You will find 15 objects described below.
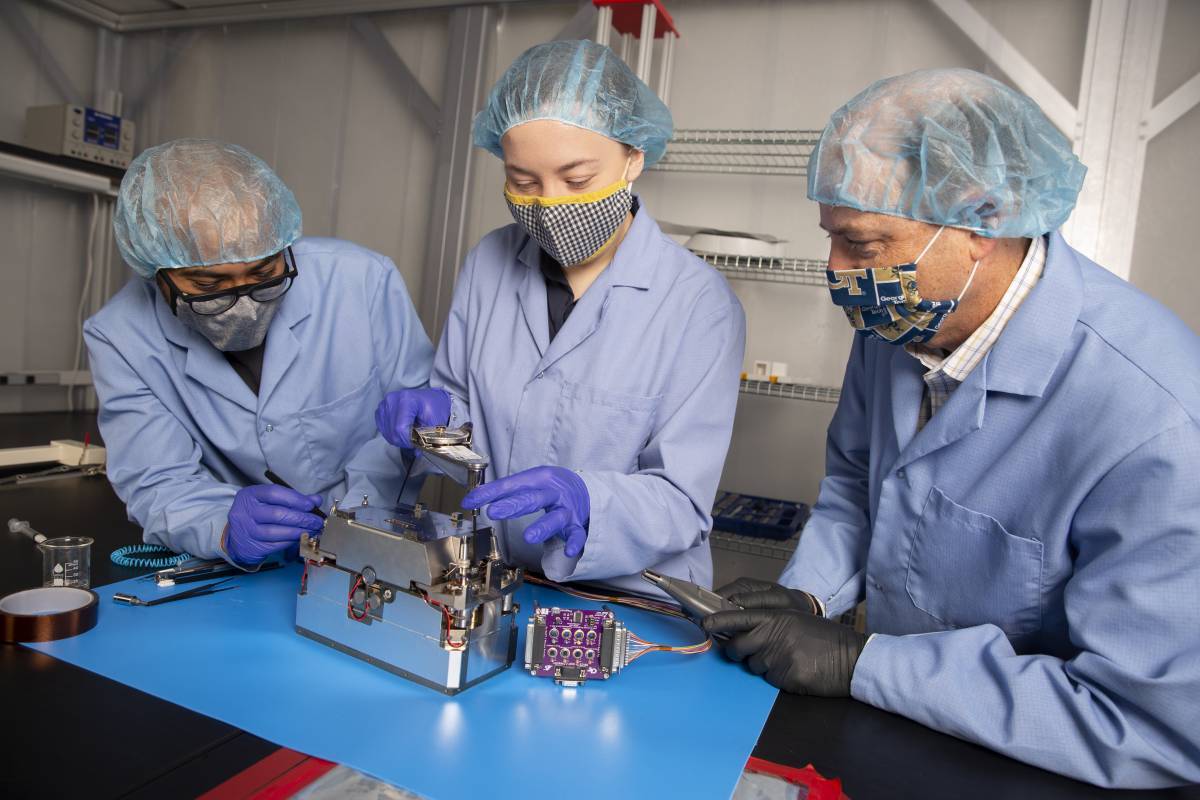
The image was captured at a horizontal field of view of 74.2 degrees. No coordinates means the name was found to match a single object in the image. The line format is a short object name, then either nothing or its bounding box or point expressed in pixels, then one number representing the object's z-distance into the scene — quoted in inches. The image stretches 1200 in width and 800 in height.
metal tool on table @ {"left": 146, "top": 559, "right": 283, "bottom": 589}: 52.6
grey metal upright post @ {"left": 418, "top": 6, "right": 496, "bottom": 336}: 140.3
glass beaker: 50.6
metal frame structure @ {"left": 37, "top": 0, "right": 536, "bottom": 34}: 145.9
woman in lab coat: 55.7
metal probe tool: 46.2
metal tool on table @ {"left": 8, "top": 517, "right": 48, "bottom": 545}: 55.2
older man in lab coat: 35.9
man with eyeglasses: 53.7
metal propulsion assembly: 40.9
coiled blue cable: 57.7
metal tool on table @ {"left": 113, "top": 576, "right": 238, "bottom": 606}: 48.9
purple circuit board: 42.7
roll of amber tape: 42.8
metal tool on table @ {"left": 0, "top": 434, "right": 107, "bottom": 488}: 90.4
